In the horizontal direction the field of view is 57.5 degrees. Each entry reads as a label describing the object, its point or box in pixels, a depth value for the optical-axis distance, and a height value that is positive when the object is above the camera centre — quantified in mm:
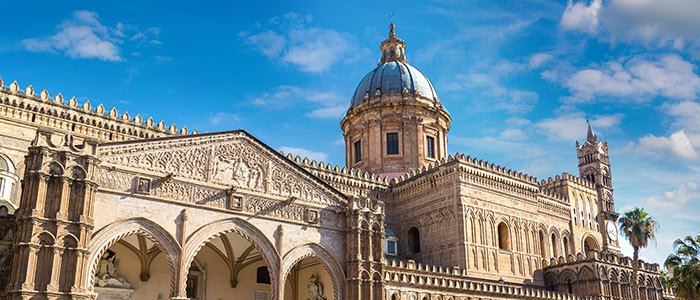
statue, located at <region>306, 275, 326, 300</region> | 27422 +2644
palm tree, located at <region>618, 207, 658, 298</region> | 42594 +7772
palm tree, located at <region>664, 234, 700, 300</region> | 36062 +4393
